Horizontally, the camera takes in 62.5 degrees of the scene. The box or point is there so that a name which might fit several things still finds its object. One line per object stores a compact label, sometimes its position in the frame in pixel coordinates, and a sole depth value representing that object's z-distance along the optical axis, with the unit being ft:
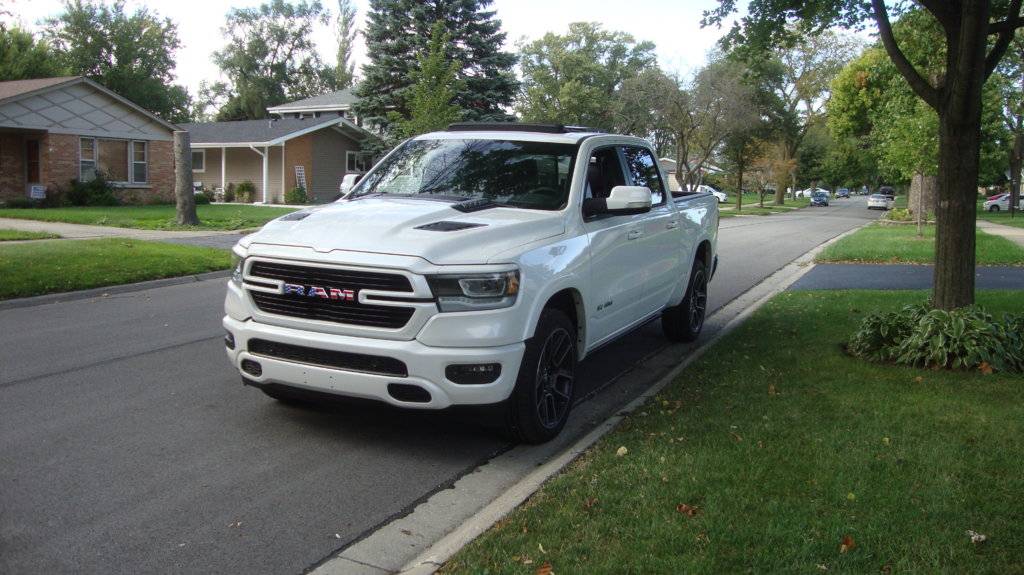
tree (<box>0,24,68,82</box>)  154.61
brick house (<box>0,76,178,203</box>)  92.22
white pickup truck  15.55
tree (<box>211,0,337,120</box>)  247.70
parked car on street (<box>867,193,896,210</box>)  213.87
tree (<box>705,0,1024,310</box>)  23.32
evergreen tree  120.06
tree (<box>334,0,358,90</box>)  258.57
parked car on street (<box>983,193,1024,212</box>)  180.75
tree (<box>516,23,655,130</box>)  189.05
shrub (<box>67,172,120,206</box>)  94.99
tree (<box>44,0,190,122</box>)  209.67
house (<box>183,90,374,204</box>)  125.90
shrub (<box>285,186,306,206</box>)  123.95
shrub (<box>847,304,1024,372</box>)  22.67
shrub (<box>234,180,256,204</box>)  127.34
